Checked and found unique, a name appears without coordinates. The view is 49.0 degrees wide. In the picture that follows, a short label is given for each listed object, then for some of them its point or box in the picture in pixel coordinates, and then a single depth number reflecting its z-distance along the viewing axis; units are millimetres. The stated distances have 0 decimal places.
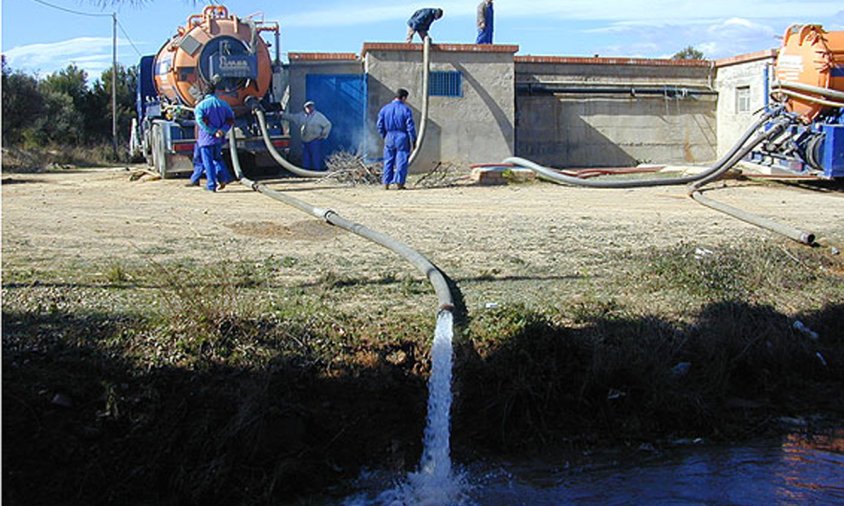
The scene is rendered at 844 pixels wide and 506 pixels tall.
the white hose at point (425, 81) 16173
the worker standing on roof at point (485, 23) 20172
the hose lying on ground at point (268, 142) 15156
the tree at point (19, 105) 27094
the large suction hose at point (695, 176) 14359
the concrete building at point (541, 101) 18328
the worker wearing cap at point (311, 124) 17156
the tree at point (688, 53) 40094
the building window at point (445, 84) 18516
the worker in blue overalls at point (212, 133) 13742
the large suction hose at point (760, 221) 9945
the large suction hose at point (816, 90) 13844
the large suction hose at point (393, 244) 7254
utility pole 28734
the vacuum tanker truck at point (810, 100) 14164
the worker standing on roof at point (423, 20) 18812
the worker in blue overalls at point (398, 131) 14508
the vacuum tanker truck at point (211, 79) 15766
